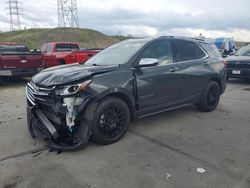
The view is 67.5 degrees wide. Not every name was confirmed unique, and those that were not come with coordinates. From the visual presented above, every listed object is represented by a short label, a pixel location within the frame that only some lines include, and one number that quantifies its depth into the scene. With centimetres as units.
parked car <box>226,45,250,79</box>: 736
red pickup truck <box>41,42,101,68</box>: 859
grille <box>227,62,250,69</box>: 735
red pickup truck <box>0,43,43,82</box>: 715
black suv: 281
